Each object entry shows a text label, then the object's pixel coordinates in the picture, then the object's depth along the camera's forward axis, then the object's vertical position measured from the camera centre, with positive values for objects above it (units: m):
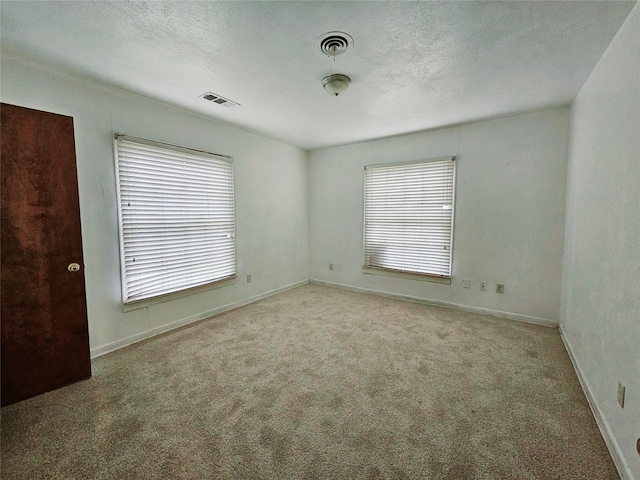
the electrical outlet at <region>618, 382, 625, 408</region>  1.43 -0.94
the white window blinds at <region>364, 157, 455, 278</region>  3.75 +0.08
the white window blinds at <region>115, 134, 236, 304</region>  2.70 +0.04
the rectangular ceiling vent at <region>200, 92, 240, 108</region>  2.68 +1.28
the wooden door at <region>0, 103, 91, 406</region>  1.85 -0.28
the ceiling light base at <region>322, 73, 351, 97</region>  2.25 +1.19
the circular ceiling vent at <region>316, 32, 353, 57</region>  1.76 +1.23
